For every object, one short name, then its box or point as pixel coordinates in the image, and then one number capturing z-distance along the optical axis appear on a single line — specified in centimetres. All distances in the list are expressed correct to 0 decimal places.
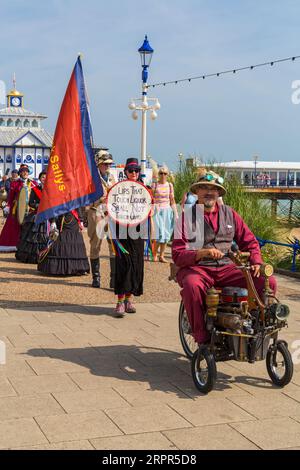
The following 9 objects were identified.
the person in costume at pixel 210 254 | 537
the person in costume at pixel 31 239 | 1228
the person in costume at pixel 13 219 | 1292
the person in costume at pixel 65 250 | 1080
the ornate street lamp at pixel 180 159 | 1803
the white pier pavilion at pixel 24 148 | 5609
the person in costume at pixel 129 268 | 794
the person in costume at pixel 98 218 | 952
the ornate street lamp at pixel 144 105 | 1802
